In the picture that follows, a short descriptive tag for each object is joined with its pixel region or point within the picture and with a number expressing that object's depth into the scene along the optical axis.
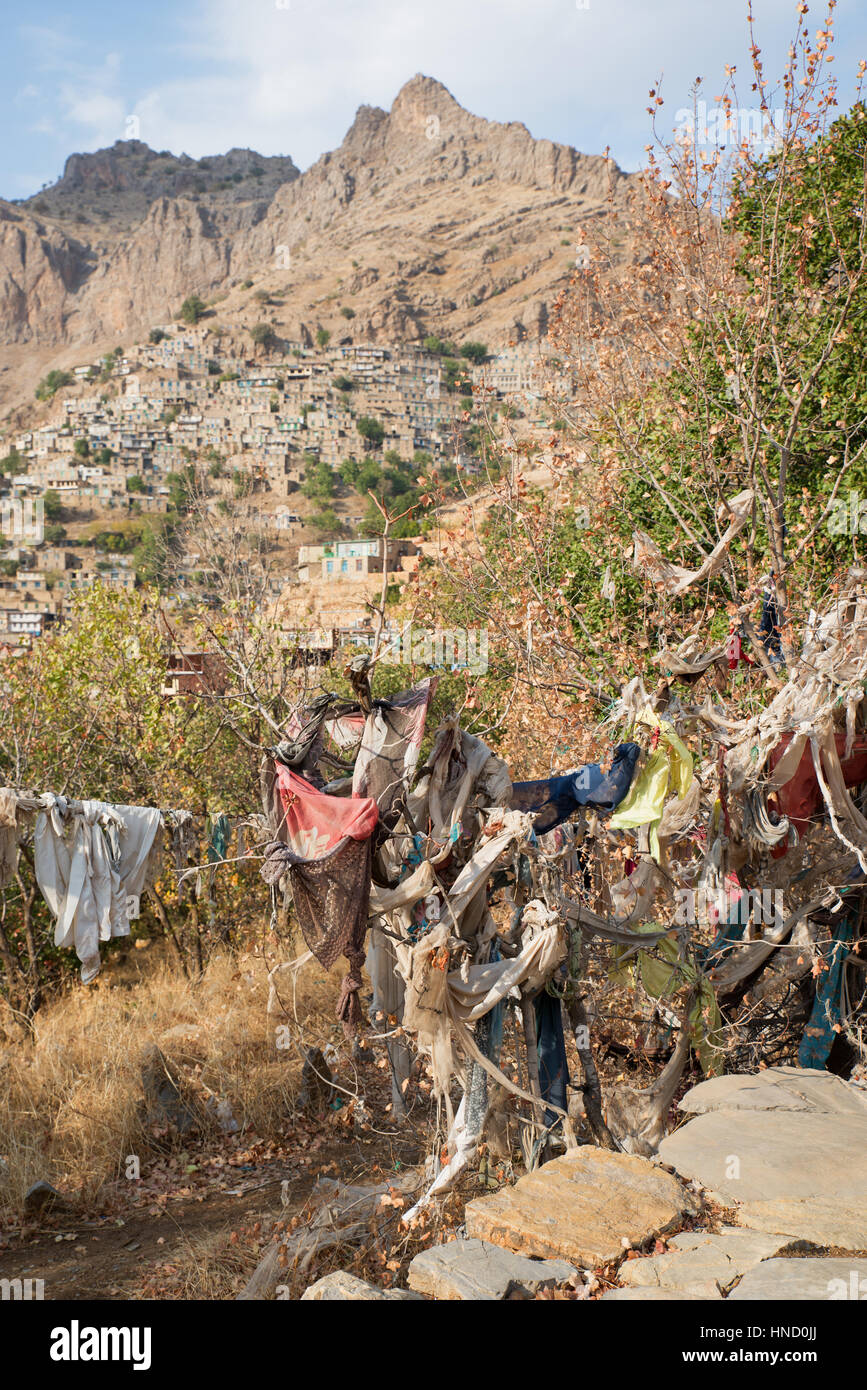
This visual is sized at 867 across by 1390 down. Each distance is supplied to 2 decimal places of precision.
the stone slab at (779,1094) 5.29
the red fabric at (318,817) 4.76
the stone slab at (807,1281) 3.89
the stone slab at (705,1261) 4.09
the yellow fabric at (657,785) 4.91
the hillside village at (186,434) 74.31
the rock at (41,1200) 6.37
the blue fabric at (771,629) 6.08
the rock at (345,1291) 4.13
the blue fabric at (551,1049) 5.36
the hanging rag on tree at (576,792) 5.07
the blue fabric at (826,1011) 5.73
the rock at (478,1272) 4.15
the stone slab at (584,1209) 4.41
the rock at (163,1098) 7.36
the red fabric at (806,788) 5.23
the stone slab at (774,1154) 4.70
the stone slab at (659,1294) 3.97
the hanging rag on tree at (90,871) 6.48
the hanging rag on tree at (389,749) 5.04
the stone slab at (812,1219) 4.35
